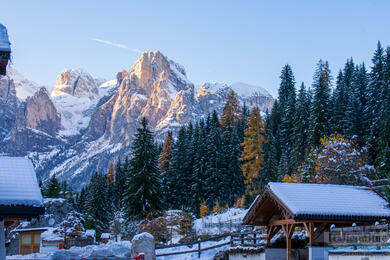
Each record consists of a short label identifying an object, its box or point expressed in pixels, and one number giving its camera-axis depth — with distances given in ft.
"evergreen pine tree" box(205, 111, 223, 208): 204.54
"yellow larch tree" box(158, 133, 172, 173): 229.04
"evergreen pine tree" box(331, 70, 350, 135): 174.19
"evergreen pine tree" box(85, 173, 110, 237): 202.59
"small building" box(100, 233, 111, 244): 189.41
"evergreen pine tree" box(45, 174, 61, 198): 203.72
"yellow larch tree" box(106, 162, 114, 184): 307.33
